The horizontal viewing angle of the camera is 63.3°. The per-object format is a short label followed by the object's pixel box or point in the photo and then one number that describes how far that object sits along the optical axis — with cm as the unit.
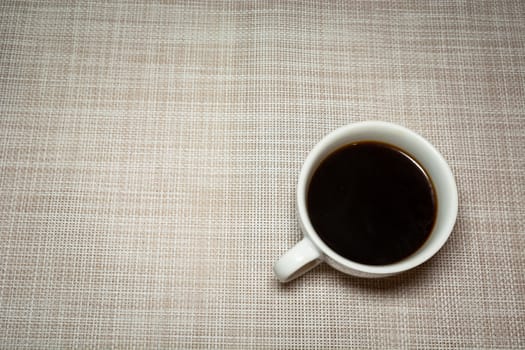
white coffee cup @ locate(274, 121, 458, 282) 41
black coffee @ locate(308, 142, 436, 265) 45
